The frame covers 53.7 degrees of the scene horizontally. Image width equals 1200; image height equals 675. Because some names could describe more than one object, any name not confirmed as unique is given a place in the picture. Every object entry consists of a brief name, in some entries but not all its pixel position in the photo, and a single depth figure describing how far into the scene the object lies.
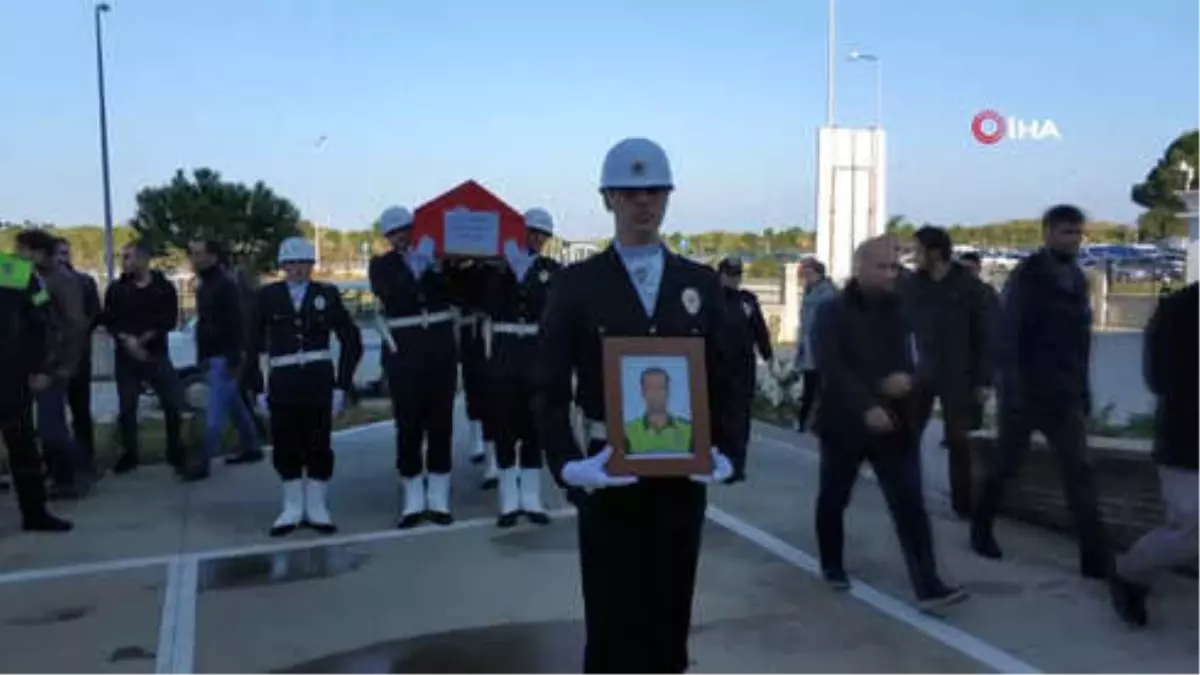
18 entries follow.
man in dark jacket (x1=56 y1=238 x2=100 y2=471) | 8.88
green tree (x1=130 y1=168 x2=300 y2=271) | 42.97
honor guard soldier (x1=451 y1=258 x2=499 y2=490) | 7.61
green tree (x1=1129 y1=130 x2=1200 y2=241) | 68.16
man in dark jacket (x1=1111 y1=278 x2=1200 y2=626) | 4.86
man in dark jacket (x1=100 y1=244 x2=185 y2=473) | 9.22
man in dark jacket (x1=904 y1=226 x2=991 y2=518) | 7.31
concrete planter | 6.34
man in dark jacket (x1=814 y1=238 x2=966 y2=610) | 5.62
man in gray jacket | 11.43
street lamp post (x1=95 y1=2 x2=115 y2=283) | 34.16
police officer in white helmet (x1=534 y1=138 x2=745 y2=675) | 3.52
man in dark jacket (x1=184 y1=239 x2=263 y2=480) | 9.38
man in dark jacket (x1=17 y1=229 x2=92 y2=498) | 8.12
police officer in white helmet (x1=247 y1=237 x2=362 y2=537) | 7.32
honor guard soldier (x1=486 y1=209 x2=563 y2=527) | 7.70
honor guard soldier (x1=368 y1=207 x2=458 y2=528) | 7.40
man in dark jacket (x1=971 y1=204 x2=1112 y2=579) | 6.01
